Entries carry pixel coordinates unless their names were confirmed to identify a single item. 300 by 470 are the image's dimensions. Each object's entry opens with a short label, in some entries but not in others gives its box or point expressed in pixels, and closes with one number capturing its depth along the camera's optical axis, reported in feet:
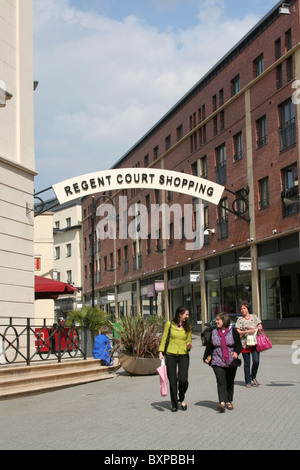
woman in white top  44.96
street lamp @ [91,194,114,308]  97.15
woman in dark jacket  34.91
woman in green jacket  36.29
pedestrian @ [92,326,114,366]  57.82
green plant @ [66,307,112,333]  71.82
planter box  56.80
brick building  98.48
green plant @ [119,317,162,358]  57.21
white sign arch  70.03
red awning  69.72
